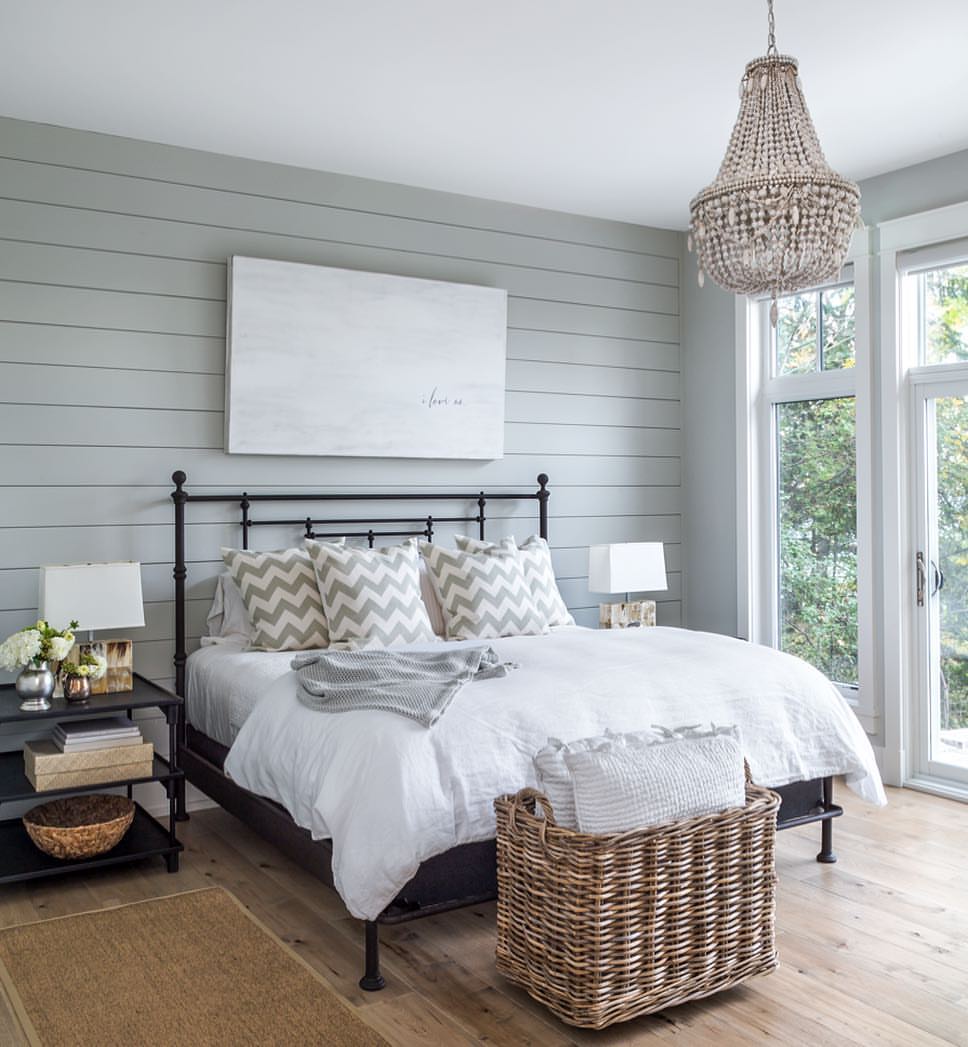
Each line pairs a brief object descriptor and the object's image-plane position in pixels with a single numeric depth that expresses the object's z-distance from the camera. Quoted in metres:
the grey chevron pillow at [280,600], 4.05
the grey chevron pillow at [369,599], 4.06
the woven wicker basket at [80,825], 3.40
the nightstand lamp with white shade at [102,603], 3.64
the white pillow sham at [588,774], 2.45
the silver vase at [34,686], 3.49
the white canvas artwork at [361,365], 4.41
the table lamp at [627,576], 4.94
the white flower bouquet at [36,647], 3.45
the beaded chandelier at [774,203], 2.61
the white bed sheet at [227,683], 3.56
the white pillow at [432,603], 4.43
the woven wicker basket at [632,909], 2.42
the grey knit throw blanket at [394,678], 2.93
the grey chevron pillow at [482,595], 4.33
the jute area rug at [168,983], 2.48
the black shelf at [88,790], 3.38
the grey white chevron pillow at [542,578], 4.58
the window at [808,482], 4.95
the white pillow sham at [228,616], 4.25
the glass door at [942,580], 4.50
